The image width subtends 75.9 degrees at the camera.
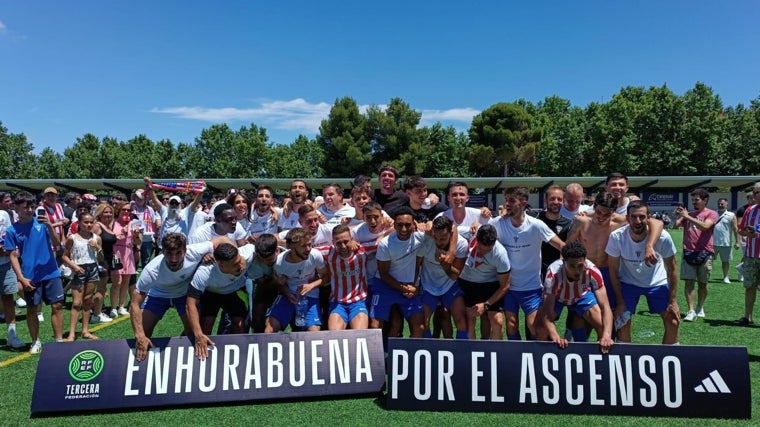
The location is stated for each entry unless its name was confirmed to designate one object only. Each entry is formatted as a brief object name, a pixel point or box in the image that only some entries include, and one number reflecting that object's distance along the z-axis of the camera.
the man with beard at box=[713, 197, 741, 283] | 10.75
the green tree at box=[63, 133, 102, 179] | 50.56
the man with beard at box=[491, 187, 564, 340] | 4.97
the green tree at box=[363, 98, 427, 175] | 43.34
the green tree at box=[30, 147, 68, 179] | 51.34
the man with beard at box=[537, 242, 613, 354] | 4.40
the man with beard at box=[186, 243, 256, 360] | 4.39
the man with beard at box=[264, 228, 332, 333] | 4.87
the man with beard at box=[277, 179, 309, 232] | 6.19
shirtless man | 5.00
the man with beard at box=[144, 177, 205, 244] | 7.08
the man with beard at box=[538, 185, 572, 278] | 5.43
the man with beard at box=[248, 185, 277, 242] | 6.44
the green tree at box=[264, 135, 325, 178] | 48.38
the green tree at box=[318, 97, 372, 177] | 42.56
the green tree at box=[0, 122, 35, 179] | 51.69
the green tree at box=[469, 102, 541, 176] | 42.81
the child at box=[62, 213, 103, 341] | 6.23
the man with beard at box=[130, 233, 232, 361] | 4.38
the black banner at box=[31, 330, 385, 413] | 4.13
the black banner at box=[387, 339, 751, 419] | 3.94
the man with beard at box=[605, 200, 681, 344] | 4.76
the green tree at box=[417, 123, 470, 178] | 44.72
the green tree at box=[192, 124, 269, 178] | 47.97
